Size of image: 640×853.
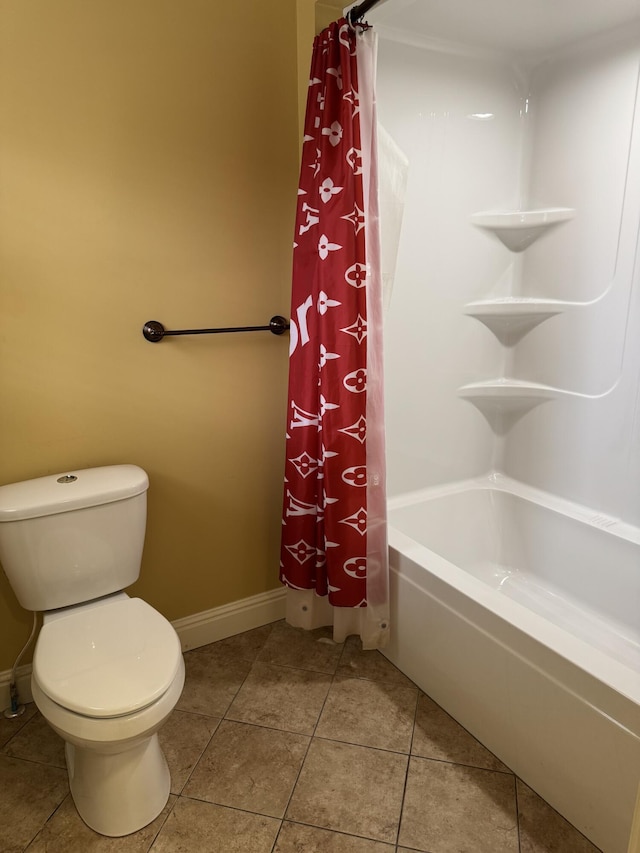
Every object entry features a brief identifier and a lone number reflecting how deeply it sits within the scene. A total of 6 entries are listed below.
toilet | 1.36
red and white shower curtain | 1.72
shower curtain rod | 1.62
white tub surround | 1.91
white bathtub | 1.37
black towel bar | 1.87
